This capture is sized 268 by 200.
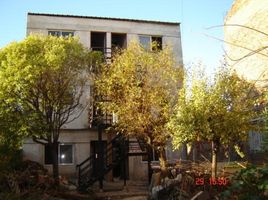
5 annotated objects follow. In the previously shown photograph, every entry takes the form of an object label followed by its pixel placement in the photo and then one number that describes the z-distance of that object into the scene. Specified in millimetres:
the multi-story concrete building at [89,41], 17064
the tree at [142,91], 12889
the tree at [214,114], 10962
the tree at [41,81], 13495
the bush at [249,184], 4795
